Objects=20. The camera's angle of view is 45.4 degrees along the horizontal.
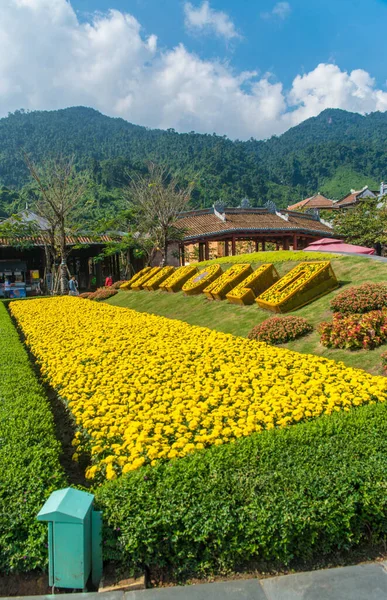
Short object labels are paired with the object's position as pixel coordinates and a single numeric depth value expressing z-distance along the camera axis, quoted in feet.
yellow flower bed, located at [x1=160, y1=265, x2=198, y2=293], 49.29
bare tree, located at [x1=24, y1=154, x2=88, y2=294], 67.82
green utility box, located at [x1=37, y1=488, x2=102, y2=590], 8.30
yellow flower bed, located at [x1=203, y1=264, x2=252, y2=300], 39.52
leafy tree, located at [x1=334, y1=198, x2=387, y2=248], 82.58
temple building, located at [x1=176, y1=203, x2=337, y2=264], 87.86
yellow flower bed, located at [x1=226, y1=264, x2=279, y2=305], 35.63
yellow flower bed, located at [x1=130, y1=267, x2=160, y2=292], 58.23
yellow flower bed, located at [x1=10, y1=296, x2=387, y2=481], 12.19
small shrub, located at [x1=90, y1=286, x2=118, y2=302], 60.49
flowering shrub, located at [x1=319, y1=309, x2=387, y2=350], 22.30
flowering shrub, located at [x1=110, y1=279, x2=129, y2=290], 65.93
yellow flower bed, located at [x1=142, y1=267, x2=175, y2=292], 54.19
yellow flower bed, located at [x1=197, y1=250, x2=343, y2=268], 39.88
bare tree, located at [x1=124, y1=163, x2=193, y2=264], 73.31
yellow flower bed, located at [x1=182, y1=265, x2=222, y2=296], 44.39
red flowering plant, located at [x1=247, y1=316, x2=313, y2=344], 26.53
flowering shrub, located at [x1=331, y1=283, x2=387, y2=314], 25.32
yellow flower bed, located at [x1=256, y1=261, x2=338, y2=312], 30.89
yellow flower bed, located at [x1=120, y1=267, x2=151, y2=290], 62.03
